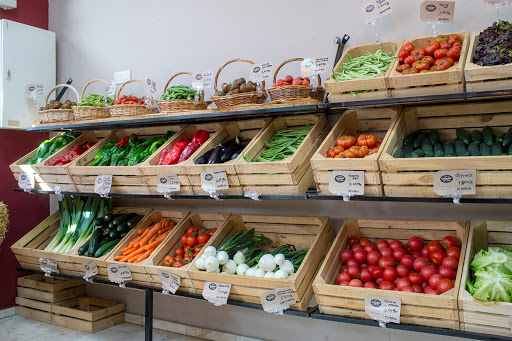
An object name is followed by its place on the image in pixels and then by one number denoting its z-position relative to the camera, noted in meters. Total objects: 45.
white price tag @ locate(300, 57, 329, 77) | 2.92
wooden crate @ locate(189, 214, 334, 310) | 2.69
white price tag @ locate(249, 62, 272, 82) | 3.12
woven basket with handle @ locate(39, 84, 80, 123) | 4.09
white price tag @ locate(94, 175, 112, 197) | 3.49
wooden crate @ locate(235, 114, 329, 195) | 2.72
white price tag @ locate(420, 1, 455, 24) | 2.67
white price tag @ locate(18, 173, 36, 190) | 4.05
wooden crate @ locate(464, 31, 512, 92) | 2.22
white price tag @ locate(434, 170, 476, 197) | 2.23
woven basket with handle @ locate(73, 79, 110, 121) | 3.87
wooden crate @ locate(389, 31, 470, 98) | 2.36
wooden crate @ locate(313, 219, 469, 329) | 2.22
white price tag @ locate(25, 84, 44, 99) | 4.49
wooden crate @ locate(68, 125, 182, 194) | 3.39
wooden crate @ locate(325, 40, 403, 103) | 2.55
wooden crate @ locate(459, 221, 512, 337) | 2.08
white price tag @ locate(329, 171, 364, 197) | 2.48
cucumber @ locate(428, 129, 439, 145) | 2.68
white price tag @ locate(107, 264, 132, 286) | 3.33
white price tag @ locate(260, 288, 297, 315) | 2.64
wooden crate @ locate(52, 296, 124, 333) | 4.06
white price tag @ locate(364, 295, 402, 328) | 2.32
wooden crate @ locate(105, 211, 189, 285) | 3.26
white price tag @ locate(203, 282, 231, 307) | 2.85
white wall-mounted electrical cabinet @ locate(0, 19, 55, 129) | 4.36
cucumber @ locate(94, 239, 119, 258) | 3.63
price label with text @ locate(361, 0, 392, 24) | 2.77
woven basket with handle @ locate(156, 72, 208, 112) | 3.35
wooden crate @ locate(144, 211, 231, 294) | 3.04
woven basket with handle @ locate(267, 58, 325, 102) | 2.88
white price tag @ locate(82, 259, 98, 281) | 3.55
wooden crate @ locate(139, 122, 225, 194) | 3.12
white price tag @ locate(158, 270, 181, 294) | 3.06
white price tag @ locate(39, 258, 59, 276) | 3.86
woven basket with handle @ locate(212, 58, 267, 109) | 3.08
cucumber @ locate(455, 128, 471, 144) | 2.55
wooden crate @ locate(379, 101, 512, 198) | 2.19
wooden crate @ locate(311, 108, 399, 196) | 2.46
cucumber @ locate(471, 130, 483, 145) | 2.52
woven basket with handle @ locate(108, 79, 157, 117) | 3.65
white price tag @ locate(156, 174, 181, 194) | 3.16
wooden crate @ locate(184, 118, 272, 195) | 2.93
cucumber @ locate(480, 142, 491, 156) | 2.31
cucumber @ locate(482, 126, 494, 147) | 2.47
